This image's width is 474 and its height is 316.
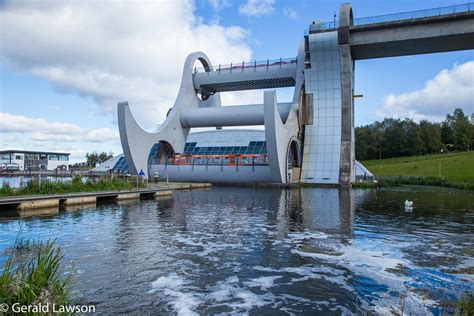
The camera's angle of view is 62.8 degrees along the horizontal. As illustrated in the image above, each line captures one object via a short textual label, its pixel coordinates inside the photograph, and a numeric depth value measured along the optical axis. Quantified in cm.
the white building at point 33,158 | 7919
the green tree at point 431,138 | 9000
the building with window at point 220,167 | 4009
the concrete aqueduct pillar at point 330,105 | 4128
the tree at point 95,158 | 10956
